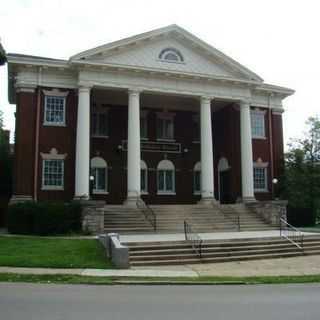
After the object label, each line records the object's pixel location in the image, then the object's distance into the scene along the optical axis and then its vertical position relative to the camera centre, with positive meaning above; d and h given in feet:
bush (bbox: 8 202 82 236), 78.84 -3.22
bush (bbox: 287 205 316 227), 107.96 -4.33
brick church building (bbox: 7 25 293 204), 95.40 +16.46
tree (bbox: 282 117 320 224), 105.40 +4.96
